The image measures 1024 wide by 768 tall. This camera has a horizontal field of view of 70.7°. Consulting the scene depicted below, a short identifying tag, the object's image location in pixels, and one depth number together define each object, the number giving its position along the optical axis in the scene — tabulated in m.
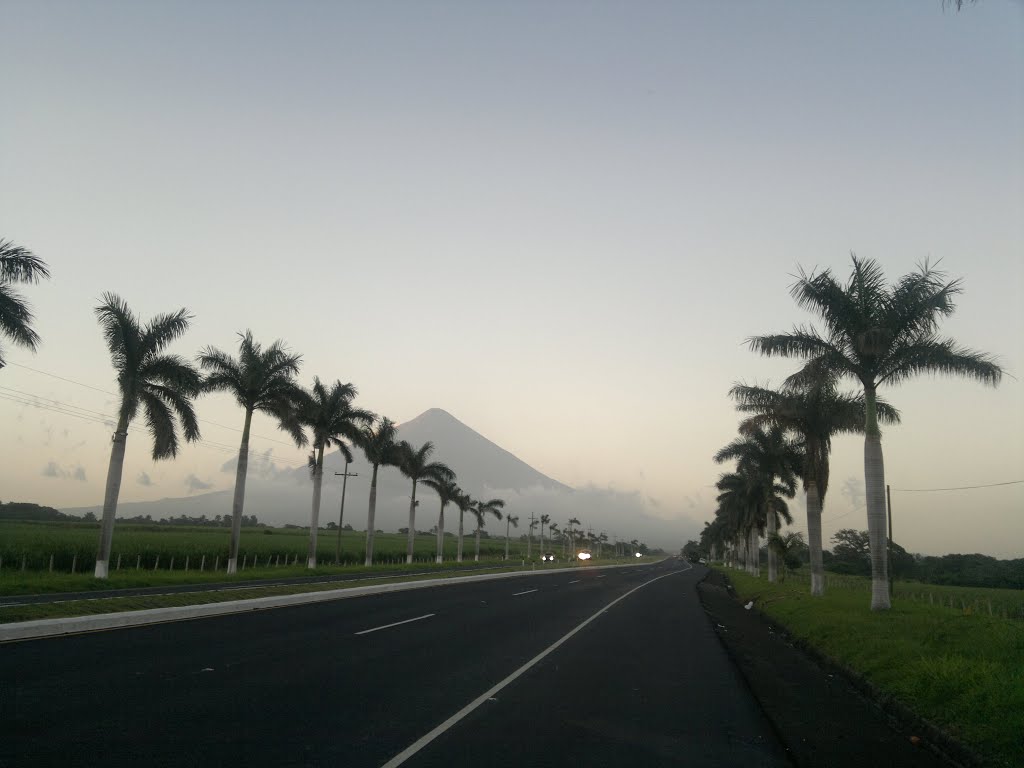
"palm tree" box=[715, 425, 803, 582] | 35.72
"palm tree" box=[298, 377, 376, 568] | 50.06
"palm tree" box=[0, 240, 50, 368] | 23.83
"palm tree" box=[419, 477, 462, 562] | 71.88
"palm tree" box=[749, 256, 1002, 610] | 20.22
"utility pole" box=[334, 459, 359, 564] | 60.28
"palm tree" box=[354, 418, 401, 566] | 58.19
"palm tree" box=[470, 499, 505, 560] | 92.44
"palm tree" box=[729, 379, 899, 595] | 27.75
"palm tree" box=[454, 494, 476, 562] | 81.75
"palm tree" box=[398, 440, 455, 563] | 65.12
